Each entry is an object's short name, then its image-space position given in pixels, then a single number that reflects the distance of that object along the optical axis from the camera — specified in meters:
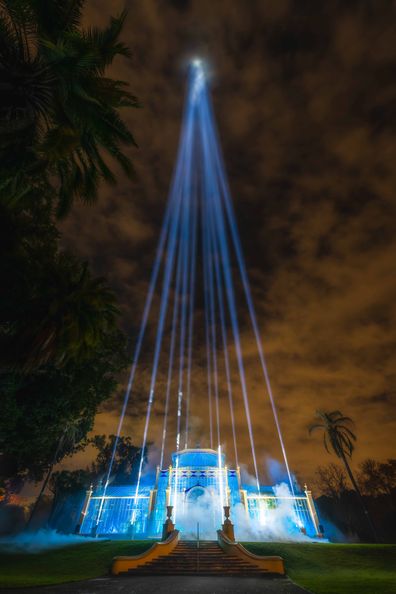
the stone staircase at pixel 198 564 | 13.63
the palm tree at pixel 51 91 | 7.16
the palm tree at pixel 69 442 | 19.84
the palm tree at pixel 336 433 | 27.58
